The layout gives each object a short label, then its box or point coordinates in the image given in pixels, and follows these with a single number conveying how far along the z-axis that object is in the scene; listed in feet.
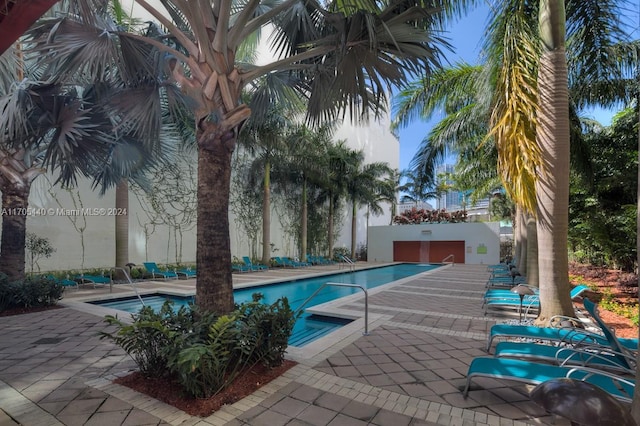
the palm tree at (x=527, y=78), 17.06
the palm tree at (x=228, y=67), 12.16
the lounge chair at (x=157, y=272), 43.36
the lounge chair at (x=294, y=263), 64.80
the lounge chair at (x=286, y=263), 63.93
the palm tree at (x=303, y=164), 57.21
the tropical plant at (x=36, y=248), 38.00
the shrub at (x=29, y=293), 22.39
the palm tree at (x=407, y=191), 91.20
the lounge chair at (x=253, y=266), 54.75
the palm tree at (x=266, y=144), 49.98
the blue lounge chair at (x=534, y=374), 9.36
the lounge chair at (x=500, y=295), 23.65
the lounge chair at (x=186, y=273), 45.96
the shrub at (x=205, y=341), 10.03
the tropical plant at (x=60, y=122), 17.90
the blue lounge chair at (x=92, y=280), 35.55
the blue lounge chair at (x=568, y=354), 11.28
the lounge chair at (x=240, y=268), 52.54
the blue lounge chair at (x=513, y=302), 22.08
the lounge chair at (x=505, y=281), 34.23
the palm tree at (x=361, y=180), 74.23
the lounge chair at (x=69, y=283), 33.28
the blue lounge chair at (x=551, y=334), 12.96
